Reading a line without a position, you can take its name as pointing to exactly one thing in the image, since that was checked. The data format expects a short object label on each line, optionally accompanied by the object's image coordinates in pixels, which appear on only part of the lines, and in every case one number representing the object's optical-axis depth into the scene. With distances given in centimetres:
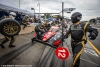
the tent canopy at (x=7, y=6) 544
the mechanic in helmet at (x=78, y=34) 178
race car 359
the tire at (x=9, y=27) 259
